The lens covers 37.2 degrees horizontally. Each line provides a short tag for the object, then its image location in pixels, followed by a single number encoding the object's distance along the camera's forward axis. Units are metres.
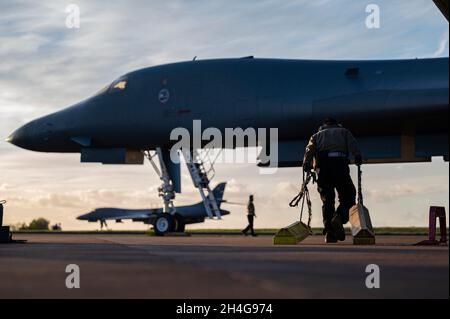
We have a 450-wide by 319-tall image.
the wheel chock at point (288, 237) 9.67
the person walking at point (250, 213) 22.80
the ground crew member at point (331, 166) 9.88
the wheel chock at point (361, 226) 8.88
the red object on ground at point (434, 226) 9.71
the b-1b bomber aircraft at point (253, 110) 15.21
